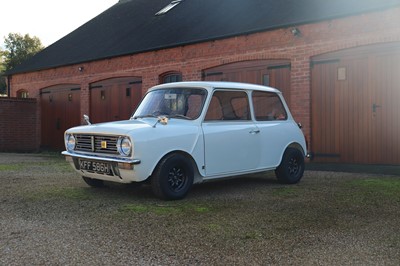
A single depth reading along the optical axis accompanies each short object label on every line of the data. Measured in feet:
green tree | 140.77
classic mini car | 17.65
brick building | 30.91
